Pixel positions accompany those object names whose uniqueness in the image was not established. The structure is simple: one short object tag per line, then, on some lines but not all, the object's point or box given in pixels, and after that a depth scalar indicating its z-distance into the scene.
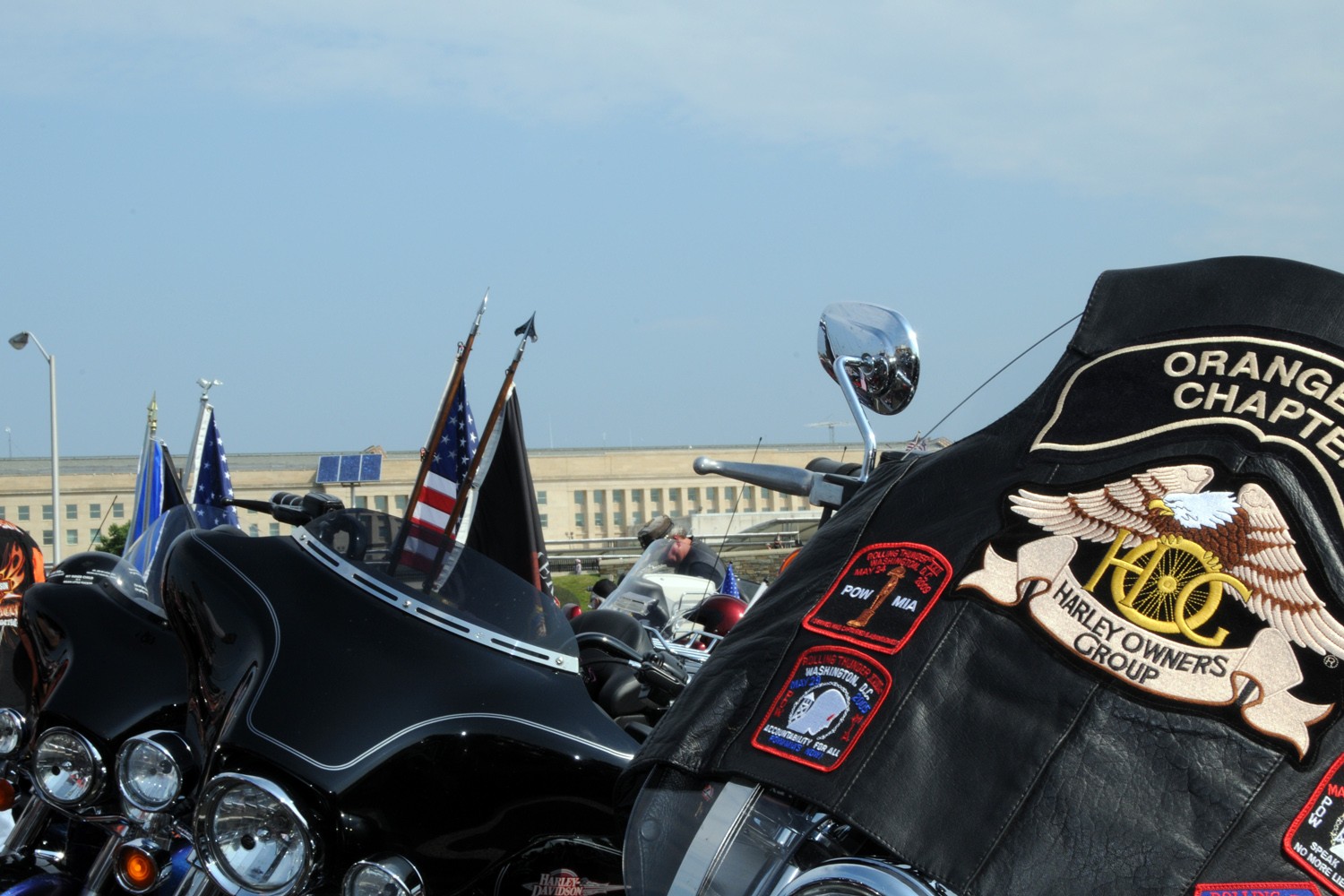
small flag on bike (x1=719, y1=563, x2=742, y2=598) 7.64
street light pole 31.75
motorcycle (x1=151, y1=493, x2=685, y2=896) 2.88
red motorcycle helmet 5.36
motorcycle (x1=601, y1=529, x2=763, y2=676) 4.72
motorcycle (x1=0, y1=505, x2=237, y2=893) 3.76
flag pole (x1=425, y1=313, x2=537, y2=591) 3.82
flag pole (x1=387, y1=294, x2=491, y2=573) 4.07
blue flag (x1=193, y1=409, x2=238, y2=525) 12.74
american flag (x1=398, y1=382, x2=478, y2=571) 3.42
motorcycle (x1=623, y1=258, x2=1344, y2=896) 1.78
